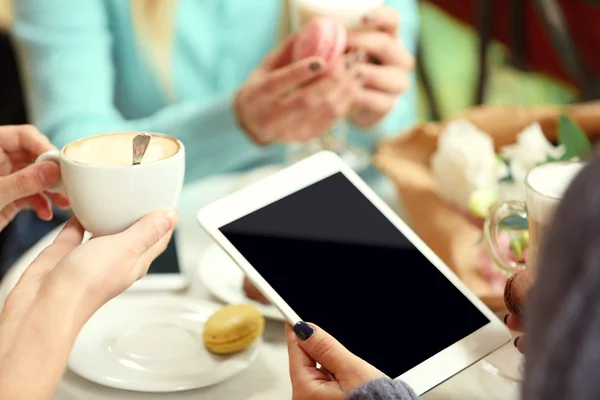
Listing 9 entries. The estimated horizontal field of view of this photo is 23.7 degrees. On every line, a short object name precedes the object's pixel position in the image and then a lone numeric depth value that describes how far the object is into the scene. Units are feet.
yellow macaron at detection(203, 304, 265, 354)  3.60
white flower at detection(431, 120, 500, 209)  4.07
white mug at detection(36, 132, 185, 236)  3.25
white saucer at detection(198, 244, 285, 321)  3.80
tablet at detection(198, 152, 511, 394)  3.41
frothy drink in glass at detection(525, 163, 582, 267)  3.47
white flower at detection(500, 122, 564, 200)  4.05
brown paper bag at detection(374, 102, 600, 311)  3.97
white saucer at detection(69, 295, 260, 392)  3.51
